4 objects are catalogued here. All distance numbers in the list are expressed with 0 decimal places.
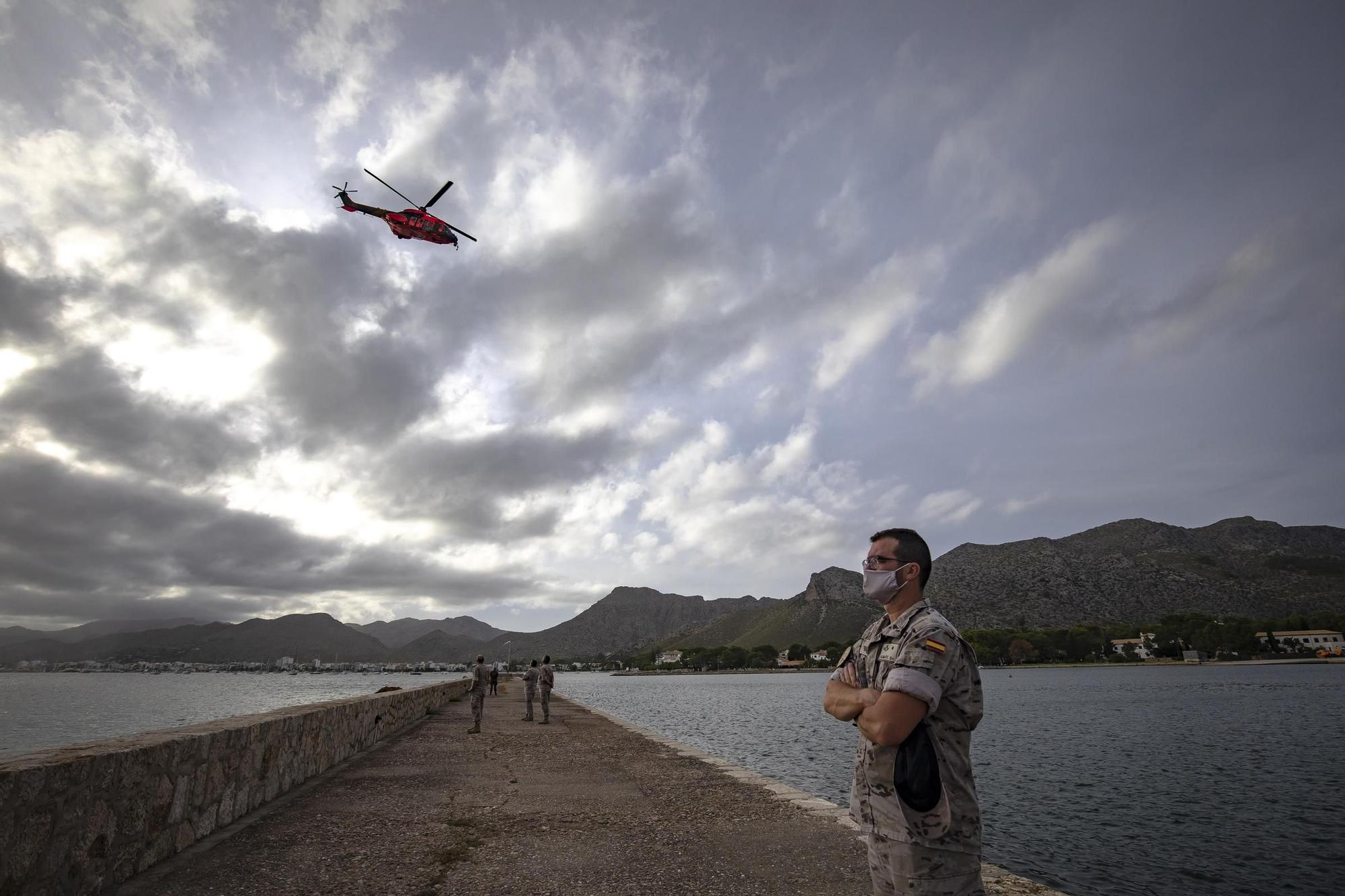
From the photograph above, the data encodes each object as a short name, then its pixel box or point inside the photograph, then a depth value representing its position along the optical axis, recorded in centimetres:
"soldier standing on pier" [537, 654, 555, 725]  1948
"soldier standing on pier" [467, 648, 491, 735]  1688
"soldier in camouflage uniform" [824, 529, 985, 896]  263
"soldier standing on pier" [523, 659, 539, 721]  2081
